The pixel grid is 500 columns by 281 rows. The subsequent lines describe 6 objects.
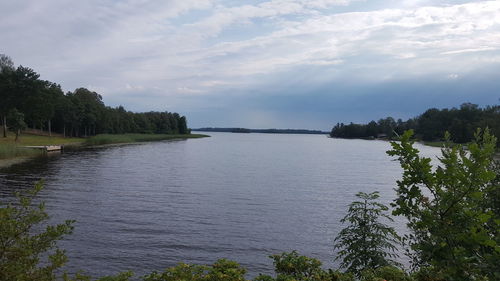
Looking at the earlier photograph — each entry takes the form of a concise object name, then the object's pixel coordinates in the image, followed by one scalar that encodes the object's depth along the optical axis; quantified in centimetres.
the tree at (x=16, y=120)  7819
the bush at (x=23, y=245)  621
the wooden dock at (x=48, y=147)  7150
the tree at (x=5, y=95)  8575
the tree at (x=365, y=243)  1042
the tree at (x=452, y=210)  433
